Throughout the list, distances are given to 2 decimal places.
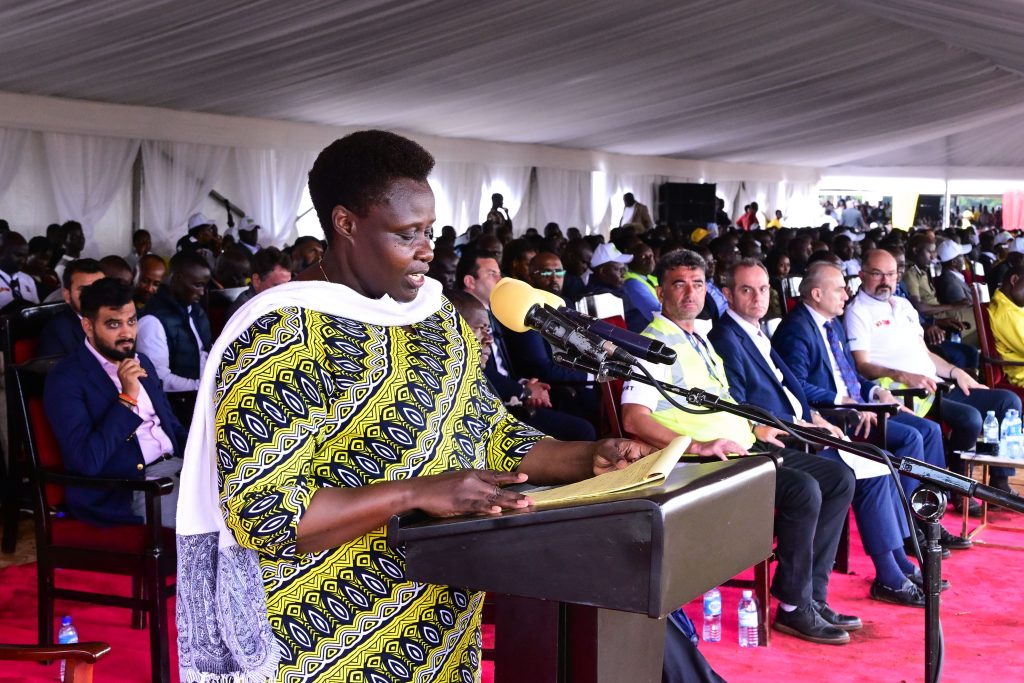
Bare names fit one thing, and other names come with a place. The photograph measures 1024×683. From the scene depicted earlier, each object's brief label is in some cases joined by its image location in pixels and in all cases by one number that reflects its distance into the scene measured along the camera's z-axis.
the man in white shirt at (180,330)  4.91
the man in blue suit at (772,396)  4.16
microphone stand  1.65
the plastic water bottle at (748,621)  3.68
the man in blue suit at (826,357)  4.71
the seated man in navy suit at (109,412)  3.23
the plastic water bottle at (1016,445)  4.46
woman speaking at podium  1.46
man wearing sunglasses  5.26
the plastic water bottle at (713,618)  3.75
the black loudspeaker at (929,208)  28.92
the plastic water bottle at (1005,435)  4.48
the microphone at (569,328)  1.64
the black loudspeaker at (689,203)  20.05
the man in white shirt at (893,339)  5.36
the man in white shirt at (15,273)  7.54
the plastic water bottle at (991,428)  5.33
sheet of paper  1.34
